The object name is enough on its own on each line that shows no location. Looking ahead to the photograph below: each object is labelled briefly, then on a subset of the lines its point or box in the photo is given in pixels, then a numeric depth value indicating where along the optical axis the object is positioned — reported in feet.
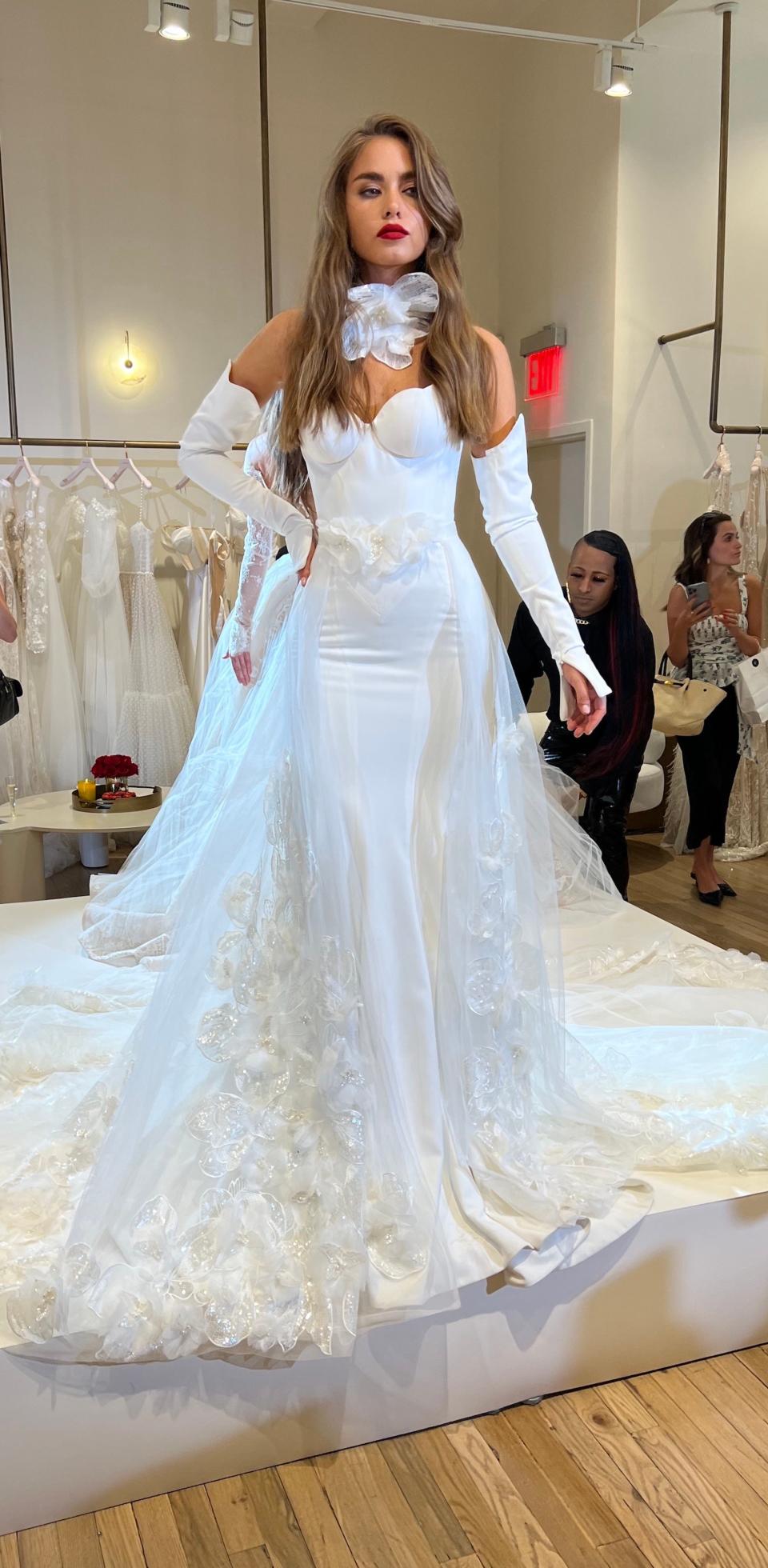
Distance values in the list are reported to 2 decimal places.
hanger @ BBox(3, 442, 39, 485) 17.17
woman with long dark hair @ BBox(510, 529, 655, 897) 11.69
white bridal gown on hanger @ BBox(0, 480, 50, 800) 16.84
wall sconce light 18.52
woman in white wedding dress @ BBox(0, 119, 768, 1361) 5.65
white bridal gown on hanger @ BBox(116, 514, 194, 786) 17.76
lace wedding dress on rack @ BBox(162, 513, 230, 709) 18.10
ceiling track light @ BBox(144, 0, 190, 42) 13.06
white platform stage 5.49
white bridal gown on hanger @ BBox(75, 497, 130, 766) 17.54
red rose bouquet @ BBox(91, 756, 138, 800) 15.34
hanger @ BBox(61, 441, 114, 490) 17.56
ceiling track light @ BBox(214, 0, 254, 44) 13.83
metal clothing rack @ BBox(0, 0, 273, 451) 16.07
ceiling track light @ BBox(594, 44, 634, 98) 15.17
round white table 14.20
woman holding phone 15.74
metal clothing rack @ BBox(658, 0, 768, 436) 16.47
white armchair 17.28
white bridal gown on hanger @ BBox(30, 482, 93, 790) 17.08
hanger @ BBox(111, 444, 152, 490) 17.61
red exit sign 19.84
